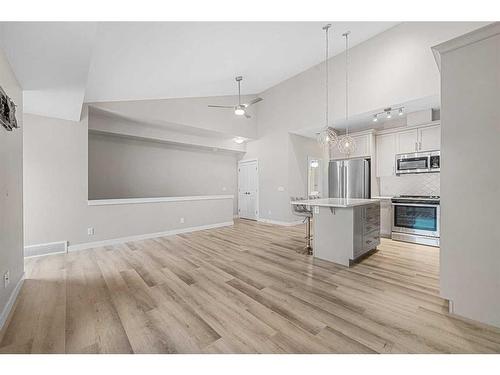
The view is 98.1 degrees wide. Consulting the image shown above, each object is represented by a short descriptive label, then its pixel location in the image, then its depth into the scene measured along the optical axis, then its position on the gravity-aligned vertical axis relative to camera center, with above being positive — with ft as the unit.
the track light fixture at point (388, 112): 14.23 +4.99
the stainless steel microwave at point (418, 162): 14.24 +1.58
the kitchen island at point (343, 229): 10.12 -2.16
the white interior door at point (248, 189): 23.89 -0.35
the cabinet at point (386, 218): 15.26 -2.32
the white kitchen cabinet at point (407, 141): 15.03 +3.15
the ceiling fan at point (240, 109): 14.39 +5.24
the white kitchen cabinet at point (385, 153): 16.25 +2.47
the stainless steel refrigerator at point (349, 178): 17.37 +0.62
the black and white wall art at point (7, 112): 5.97 +2.23
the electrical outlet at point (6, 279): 6.49 -2.85
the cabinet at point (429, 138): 14.11 +3.16
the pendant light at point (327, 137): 12.72 +2.88
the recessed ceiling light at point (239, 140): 22.80 +5.01
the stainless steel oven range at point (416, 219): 13.12 -2.14
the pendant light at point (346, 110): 12.88 +5.49
